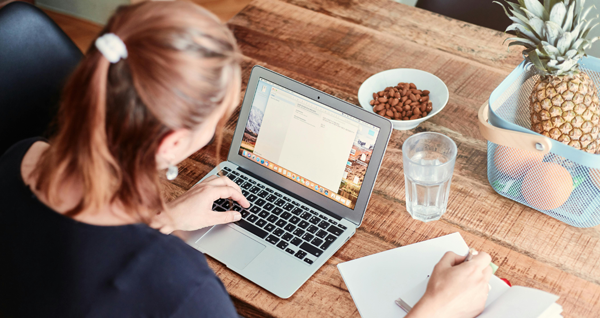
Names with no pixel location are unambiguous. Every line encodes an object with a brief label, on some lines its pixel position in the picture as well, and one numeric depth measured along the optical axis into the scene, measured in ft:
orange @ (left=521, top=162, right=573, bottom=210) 3.08
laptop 3.12
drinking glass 3.24
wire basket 3.00
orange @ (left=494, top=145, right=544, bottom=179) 3.14
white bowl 3.94
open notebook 2.62
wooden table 2.94
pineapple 3.17
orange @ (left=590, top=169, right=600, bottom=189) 2.97
